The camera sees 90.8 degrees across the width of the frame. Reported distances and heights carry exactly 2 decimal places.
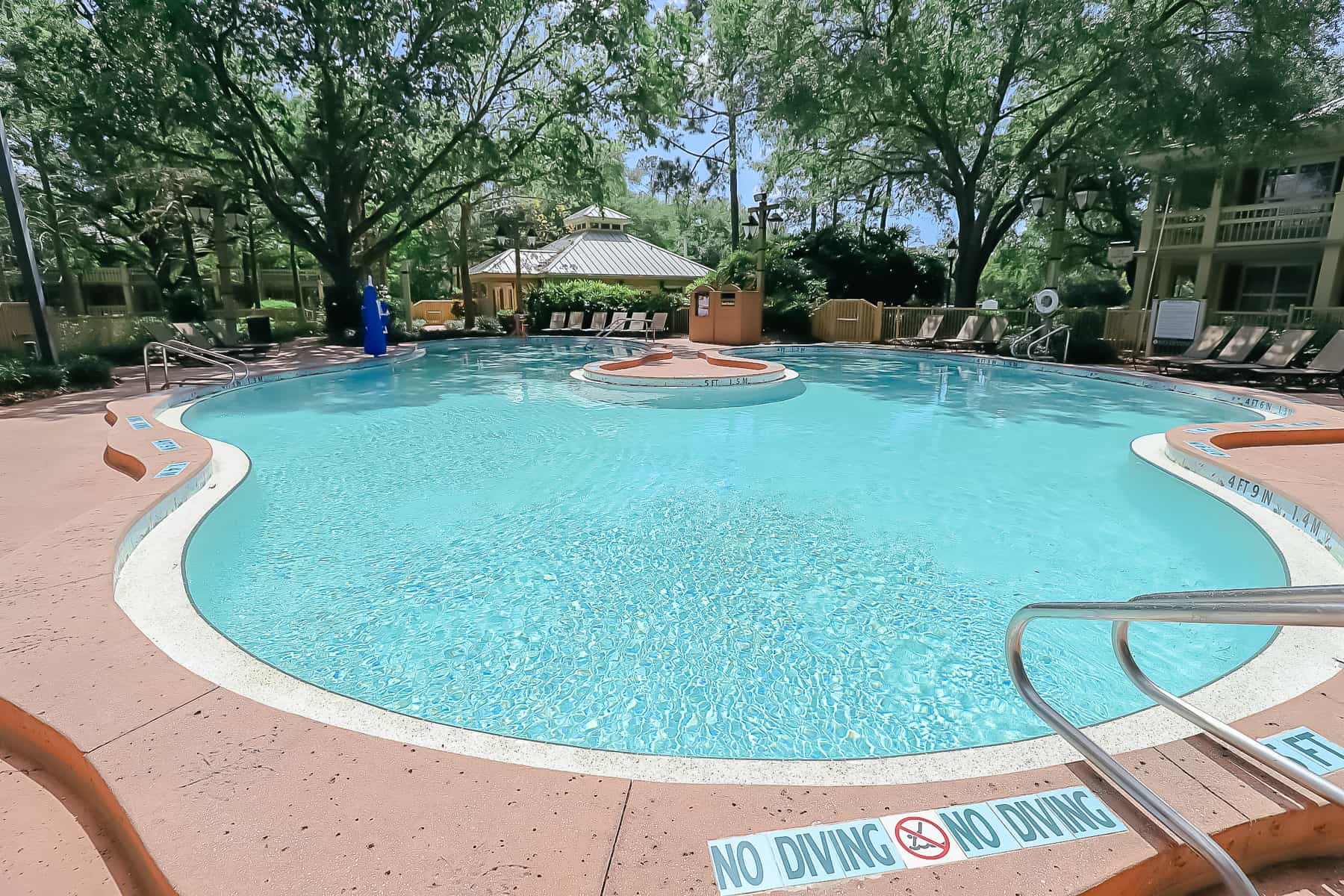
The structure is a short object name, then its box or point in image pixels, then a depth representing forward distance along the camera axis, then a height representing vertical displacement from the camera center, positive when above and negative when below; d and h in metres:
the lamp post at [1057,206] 15.02 +2.00
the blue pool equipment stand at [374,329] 15.84 -0.70
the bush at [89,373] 10.97 -1.15
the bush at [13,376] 9.82 -1.07
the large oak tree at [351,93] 14.37 +5.10
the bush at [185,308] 22.83 -0.20
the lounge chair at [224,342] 15.72 -0.97
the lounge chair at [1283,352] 12.34 -1.12
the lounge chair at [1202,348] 13.47 -1.12
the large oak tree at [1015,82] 14.21 +5.17
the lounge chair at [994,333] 17.56 -1.02
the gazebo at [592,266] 30.31 +1.50
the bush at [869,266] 23.08 +1.00
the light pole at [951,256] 21.20 +1.29
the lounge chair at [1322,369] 11.68 -1.35
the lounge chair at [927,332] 18.34 -1.00
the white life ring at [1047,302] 15.35 -0.20
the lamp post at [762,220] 17.48 +2.01
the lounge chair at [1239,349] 13.05 -1.10
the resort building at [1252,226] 16.44 +1.76
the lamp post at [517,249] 22.80 +1.79
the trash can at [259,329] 17.96 -0.75
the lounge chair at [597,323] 23.33 -0.85
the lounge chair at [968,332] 17.81 -0.98
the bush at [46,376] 10.28 -1.13
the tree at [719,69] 19.06 +7.34
